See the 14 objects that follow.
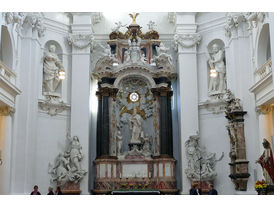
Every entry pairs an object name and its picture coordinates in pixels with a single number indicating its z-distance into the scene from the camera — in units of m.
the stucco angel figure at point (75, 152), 18.23
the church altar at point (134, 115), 18.61
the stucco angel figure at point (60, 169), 17.96
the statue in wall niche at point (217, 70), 18.92
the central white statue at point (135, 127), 19.23
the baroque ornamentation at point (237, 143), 16.19
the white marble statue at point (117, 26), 20.53
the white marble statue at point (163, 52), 19.56
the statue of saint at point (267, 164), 12.16
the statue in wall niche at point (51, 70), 19.00
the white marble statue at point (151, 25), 20.69
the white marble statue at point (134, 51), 19.91
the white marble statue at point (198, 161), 18.00
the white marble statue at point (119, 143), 19.25
